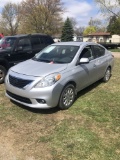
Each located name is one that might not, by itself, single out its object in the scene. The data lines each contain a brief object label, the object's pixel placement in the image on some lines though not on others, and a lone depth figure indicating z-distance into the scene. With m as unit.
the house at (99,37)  48.94
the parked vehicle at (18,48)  4.66
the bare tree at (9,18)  37.29
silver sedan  2.89
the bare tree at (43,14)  24.41
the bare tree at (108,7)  15.70
